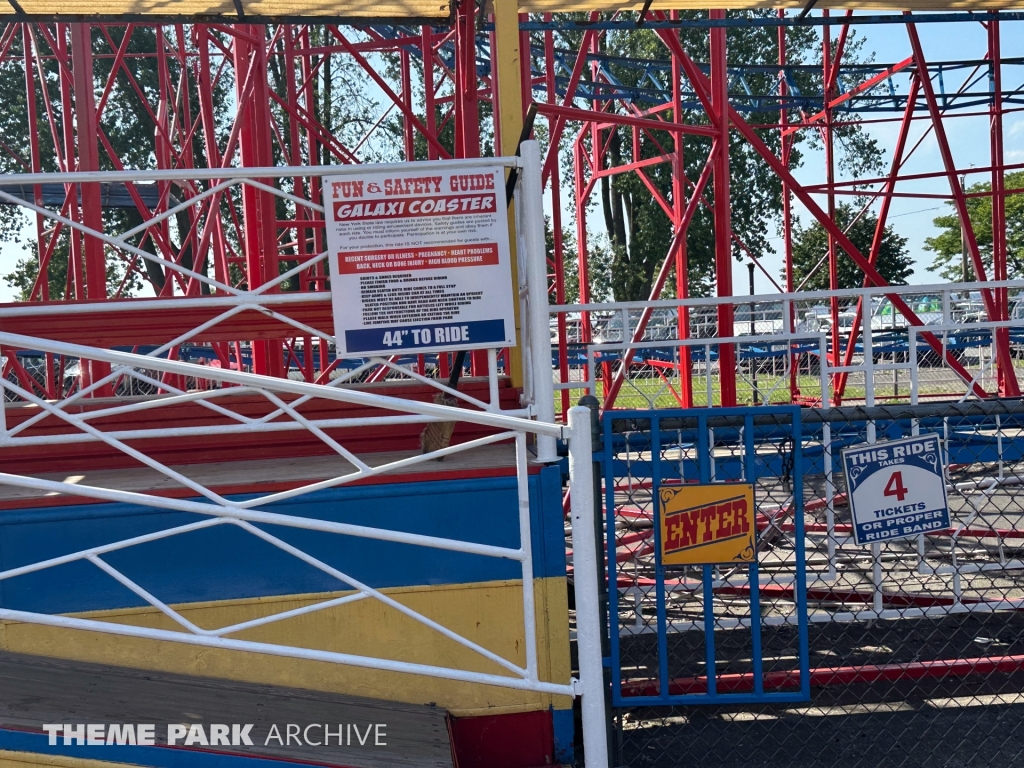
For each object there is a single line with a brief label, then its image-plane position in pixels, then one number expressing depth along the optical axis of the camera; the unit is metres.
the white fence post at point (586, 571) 2.94
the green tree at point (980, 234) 44.84
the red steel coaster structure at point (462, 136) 4.72
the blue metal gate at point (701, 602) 3.59
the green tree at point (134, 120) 27.86
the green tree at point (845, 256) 32.62
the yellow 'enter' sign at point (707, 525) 3.49
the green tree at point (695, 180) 31.17
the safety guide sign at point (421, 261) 3.73
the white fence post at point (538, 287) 3.68
